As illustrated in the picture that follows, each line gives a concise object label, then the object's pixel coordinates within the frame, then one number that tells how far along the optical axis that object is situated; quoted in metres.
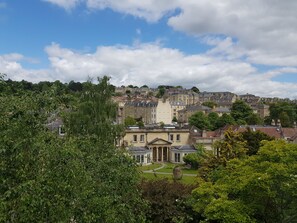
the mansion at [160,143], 42.91
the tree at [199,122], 62.96
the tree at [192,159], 36.66
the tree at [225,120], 63.12
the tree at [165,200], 14.74
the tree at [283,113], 71.28
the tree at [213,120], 65.38
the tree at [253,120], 65.75
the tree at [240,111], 69.09
